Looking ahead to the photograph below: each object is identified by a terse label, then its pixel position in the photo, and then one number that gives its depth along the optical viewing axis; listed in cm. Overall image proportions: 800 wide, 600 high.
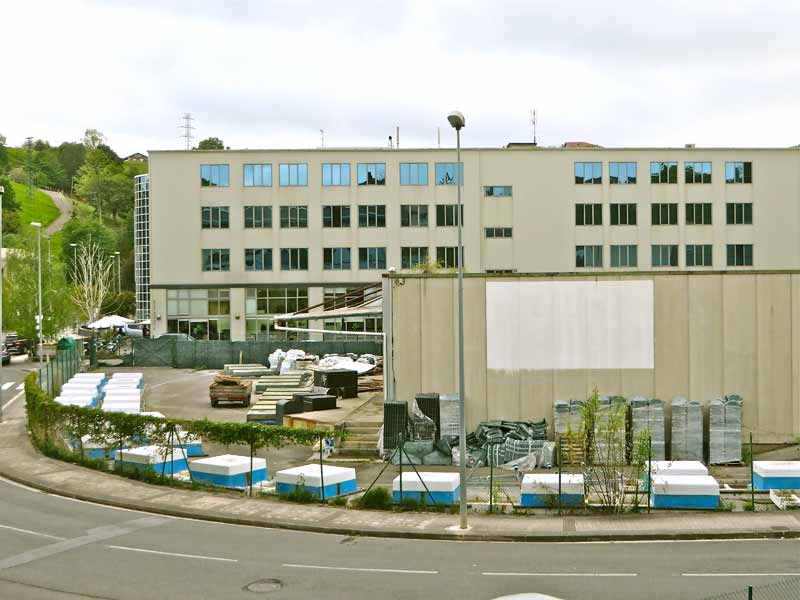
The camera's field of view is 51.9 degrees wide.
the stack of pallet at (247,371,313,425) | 3494
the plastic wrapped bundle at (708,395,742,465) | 2758
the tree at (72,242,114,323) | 9688
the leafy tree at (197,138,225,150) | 16362
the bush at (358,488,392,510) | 2117
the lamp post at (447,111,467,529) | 1738
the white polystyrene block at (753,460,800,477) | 2222
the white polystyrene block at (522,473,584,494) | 2088
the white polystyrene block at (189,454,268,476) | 2350
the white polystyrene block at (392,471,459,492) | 2133
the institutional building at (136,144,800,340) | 6662
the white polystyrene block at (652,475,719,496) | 2023
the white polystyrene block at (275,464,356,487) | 2206
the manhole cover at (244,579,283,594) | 1421
